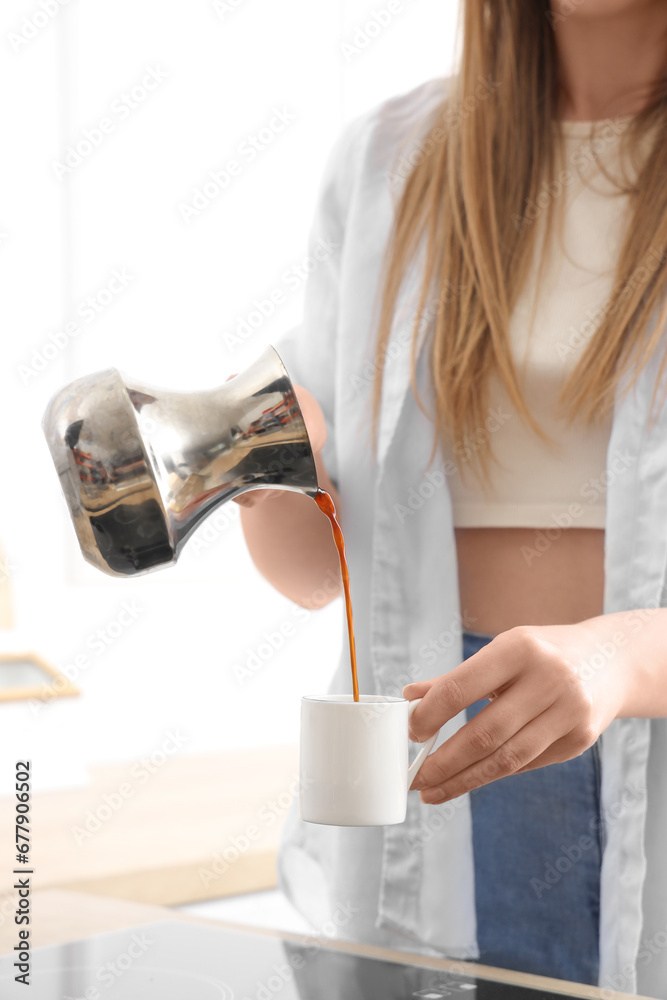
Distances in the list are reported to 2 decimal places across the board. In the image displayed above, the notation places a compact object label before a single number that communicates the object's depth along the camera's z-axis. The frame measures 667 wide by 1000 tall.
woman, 1.42
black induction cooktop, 1.23
